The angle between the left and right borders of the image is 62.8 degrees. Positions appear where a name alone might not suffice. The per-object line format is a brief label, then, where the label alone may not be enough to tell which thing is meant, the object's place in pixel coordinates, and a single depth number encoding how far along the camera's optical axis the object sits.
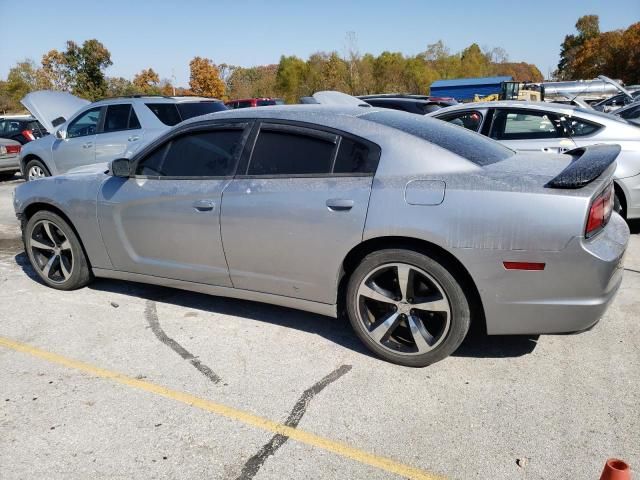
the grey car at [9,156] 12.40
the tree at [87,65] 47.62
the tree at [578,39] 87.43
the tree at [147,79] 70.62
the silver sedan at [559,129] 5.67
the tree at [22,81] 57.00
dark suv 14.66
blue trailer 33.78
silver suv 8.40
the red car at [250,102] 24.00
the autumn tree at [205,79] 61.78
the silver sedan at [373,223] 2.83
